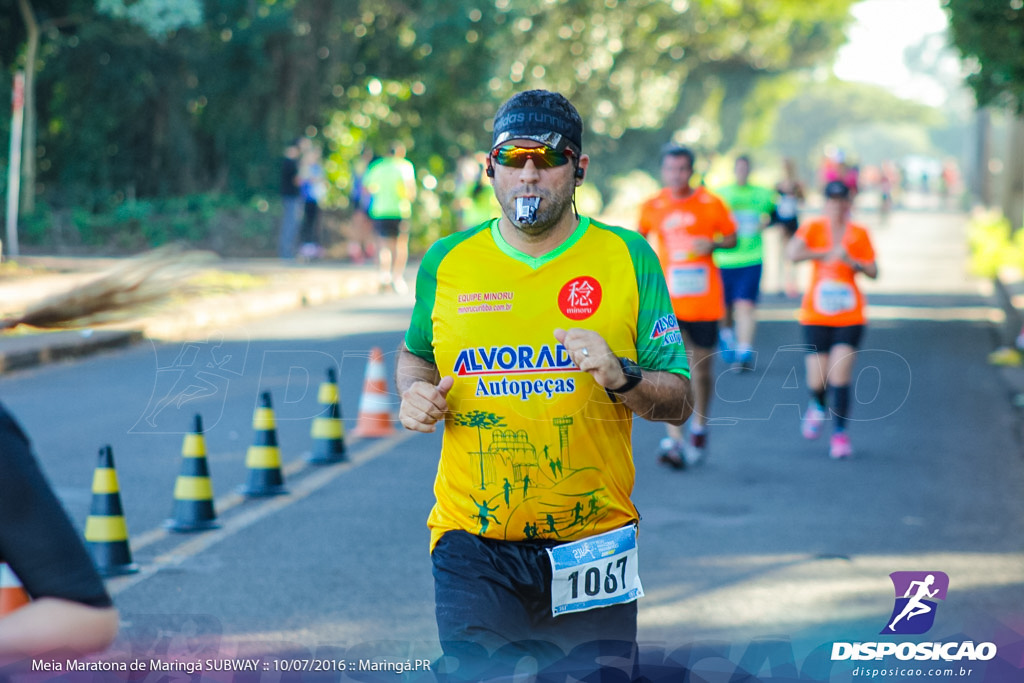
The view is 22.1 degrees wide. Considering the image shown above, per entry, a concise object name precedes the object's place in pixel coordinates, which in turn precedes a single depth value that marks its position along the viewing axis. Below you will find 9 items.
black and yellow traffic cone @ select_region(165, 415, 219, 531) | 13.43
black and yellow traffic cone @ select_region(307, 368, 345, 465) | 17.02
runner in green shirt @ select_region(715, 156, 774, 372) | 24.43
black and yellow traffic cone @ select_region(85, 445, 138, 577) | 11.82
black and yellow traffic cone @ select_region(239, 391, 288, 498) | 14.93
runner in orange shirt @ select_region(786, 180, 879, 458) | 17.80
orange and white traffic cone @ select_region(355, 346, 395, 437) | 18.96
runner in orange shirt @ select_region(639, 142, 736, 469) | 17.11
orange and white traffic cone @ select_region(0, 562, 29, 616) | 3.69
